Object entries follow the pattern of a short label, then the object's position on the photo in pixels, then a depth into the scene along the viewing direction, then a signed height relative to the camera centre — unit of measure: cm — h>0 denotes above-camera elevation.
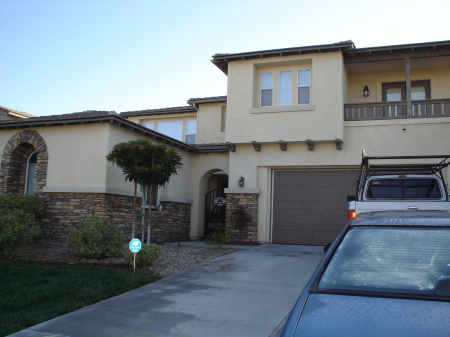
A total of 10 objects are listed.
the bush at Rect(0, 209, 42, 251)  943 -54
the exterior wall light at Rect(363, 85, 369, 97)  1534 +450
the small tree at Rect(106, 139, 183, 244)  973 +113
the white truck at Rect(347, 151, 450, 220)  886 +62
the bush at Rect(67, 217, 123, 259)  962 -77
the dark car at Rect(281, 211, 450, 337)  232 -45
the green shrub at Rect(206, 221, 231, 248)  1320 -81
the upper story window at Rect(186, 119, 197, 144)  1988 +380
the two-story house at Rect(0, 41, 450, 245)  1259 +247
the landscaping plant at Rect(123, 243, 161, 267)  883 -98
